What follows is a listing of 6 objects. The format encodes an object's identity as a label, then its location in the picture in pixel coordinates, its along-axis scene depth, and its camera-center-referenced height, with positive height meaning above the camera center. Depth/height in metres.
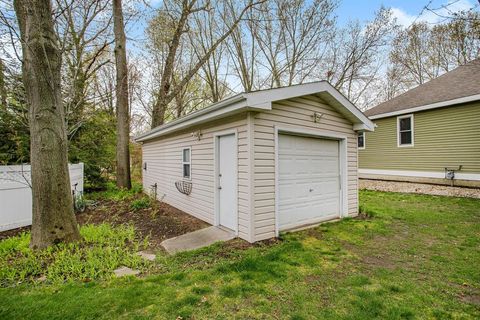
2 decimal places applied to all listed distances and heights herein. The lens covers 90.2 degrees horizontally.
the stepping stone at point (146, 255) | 3.89 -1.59
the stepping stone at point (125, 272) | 3.32 -1.58
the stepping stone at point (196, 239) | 4.34 -1.55
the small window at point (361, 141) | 12.64 +0.88
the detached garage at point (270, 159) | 4.47 -0.01
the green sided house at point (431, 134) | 8.49 +0.96
